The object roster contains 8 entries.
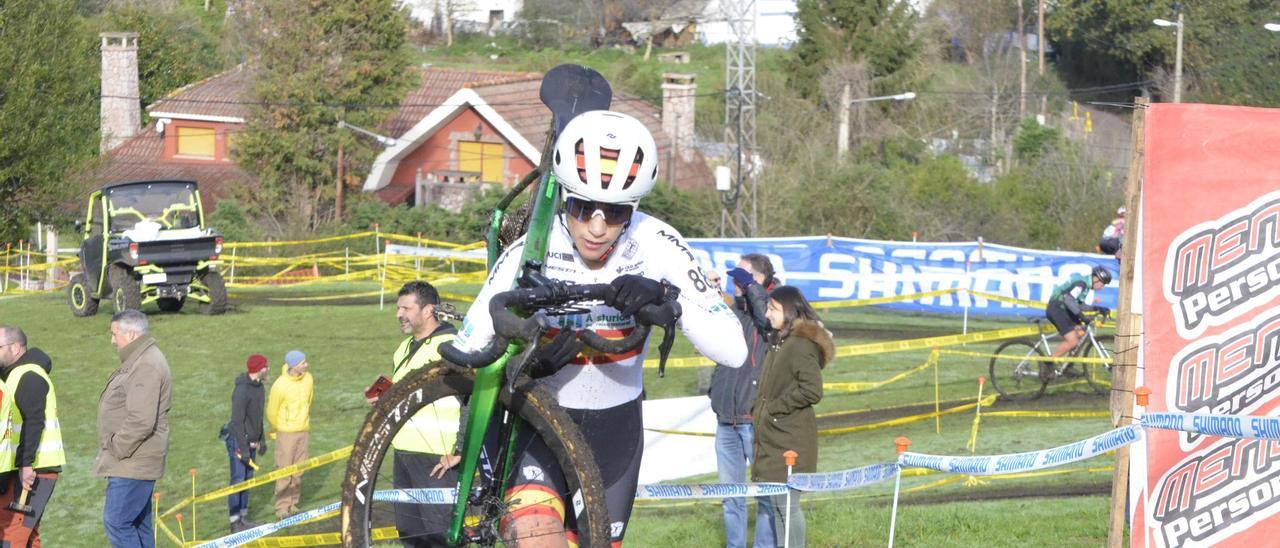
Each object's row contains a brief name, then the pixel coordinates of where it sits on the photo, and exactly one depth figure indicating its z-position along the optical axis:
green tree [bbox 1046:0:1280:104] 47.25
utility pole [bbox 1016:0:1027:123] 63.28
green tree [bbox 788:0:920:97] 59.44
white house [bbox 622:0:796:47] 83.94
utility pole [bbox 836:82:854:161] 55.57
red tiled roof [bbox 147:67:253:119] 53.75
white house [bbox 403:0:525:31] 87.25
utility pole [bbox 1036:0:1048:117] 67.56
